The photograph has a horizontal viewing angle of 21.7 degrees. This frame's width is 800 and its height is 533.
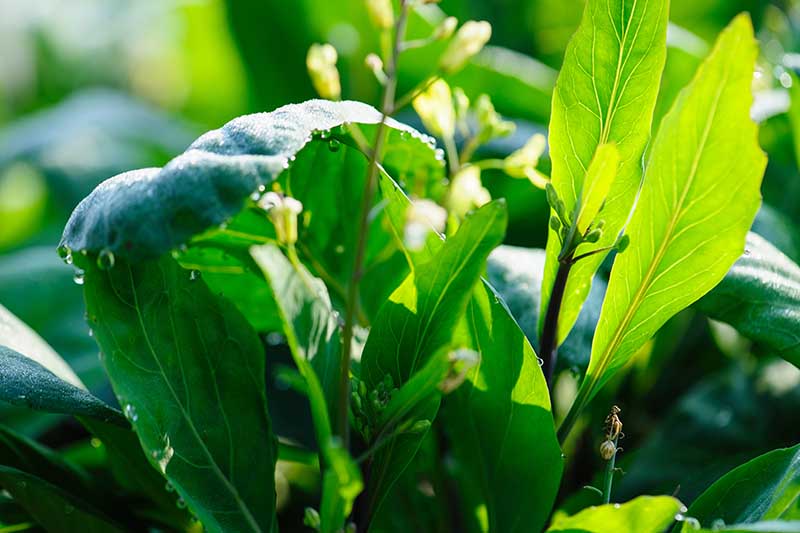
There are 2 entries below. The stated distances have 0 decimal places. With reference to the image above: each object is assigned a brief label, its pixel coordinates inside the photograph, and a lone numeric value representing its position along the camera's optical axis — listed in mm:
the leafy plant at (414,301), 535
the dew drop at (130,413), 550
